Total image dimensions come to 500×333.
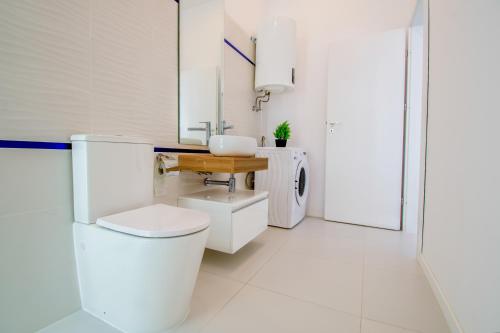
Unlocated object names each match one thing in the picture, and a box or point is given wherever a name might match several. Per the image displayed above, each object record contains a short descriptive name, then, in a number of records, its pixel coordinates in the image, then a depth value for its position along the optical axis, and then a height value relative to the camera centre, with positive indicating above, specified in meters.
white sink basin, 1.58 +0.05
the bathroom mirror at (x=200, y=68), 1.73 +0.68
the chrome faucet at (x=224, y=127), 2.07 +0.23
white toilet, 0.90 -0.38
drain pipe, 1.81 -0.24
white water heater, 2.46 +1.08
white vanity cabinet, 1.48 -0.42
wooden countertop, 1.46 -0.07
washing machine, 2.31 -0.30
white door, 2.33 +0.24
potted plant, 2.51 +0.20
